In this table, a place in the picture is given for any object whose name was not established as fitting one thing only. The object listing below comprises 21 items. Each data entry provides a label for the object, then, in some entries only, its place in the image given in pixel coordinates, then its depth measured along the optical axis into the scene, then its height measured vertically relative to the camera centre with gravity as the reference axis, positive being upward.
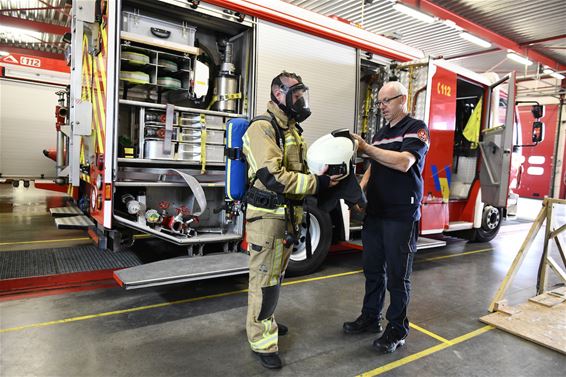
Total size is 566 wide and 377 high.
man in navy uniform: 2.92 -0.27
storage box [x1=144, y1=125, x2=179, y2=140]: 4.16 +0.21
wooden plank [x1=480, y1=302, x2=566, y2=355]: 3.22 -1.39
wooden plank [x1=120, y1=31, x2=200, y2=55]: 3.85 +1.11
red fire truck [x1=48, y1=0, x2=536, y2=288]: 3.87 +0.60
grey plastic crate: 3.97 +1.29
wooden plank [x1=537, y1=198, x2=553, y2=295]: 4.08 -0.96
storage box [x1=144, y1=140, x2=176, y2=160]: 4.12 +0.01
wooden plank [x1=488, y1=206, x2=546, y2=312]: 3.91 -0.97
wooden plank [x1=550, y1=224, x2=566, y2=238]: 4.00 -0.63
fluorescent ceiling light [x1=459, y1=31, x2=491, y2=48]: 10.92 +3.61
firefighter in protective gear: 2.54 -0.28
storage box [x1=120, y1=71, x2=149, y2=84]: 3.97 +0.75
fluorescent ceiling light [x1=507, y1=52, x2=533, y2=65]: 12.80 +3.63
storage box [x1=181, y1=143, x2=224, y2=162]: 4.32 +0.01
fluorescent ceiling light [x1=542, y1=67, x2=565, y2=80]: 14.76 +3.63
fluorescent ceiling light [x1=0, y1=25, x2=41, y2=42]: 15.04 +4.46
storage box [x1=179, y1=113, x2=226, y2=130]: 4.35 +0.37
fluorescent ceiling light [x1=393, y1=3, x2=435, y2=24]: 8.87 +3.51
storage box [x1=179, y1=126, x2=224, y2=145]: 4.33 +0.20
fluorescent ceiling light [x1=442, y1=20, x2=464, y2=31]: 9.93 +3.60
